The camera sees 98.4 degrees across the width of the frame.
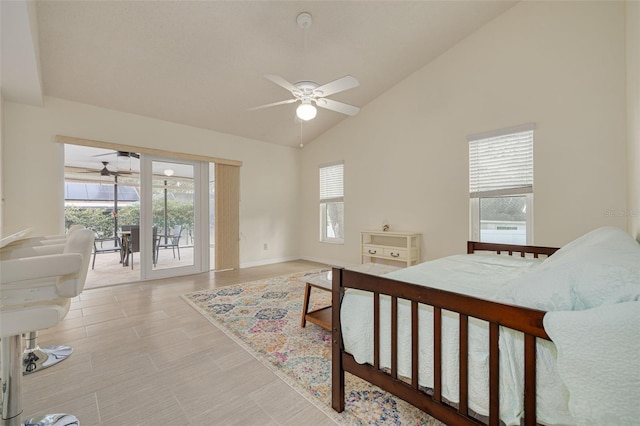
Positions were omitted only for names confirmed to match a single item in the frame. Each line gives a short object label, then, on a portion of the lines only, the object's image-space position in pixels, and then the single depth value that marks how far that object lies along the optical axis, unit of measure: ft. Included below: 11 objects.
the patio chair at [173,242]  14.84
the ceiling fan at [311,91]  7.87
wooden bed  3.00
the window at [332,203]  17.95
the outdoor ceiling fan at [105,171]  20.27
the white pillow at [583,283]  2.81
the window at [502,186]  10.68
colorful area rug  4.99
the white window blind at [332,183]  17.85
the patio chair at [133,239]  16.94
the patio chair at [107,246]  19.18
